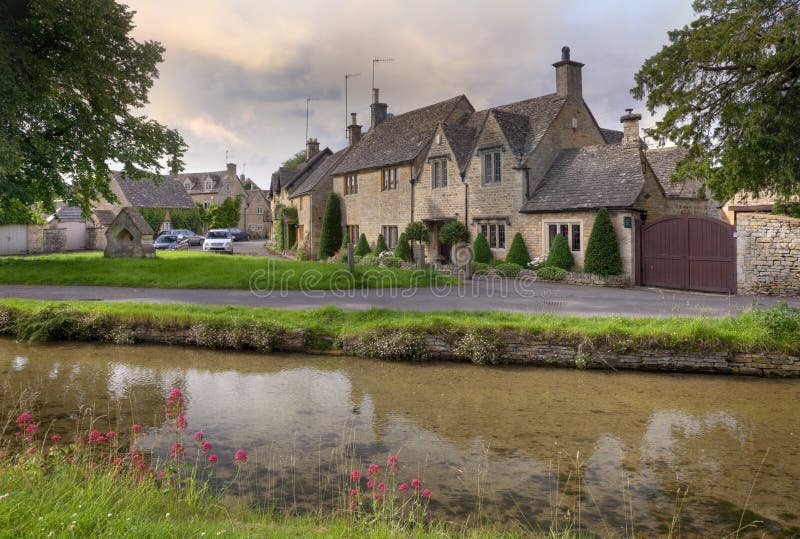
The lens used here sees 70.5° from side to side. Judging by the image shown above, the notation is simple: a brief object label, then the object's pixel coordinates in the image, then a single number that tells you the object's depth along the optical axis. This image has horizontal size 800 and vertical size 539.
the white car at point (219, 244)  45.81
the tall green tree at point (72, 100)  21.02
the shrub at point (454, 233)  33.34
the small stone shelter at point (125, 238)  29.28
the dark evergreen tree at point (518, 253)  29.64
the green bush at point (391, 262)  34.41
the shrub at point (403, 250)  36.38
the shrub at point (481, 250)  31.79
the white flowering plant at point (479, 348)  13.24
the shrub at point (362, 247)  40.78
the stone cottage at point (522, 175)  27.39
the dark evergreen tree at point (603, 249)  25.47
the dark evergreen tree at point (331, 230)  44.44
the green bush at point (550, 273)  26.75
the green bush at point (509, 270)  28.33
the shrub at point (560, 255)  27.59
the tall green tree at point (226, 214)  81.38
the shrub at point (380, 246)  39.47
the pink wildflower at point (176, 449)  5.96
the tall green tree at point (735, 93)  14.85
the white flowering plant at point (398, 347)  13.74
